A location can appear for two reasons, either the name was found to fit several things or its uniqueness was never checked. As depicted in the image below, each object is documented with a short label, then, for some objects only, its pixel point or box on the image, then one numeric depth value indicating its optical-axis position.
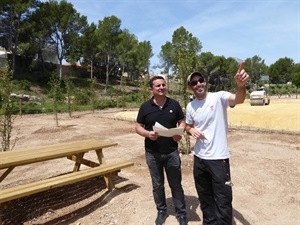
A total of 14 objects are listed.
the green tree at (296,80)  43.93
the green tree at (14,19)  23.52
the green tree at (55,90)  11.15
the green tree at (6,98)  5.51
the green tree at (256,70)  62.18
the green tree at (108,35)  30.08
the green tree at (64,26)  26.94
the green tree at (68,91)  13.37
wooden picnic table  2.62
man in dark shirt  2.58
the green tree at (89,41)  29.86
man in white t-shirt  2.23
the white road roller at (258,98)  18.75
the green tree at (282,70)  63.09
